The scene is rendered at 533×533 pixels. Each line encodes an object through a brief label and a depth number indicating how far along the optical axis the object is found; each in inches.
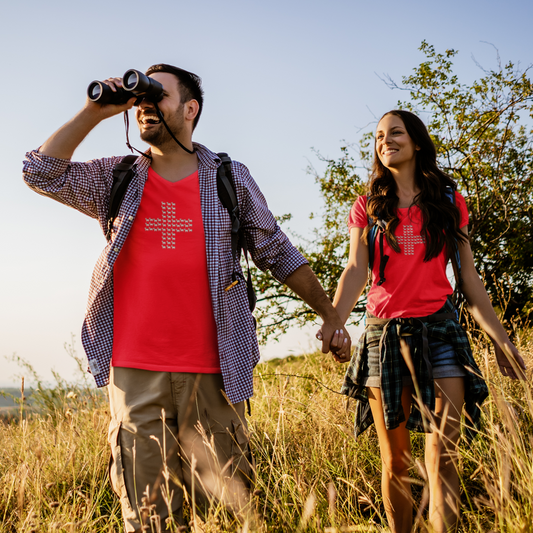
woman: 104.3
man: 98.8
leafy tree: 262.7
